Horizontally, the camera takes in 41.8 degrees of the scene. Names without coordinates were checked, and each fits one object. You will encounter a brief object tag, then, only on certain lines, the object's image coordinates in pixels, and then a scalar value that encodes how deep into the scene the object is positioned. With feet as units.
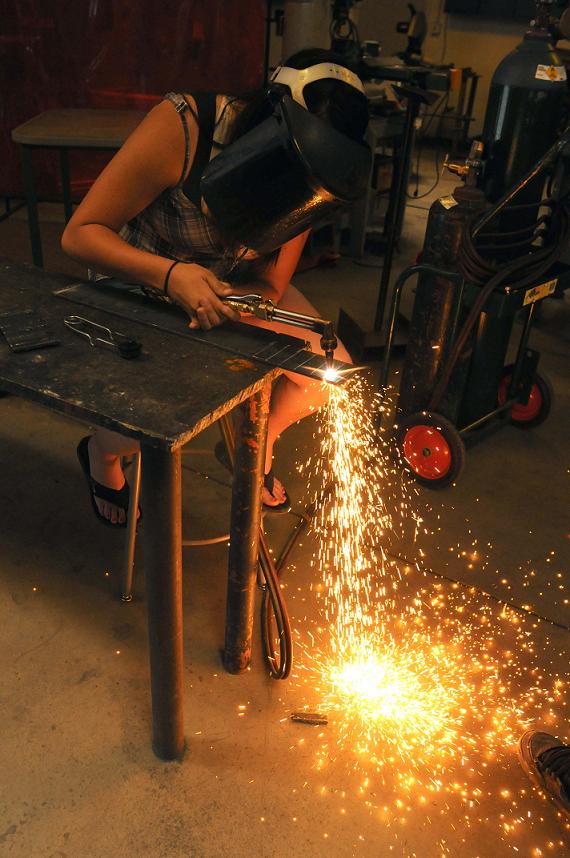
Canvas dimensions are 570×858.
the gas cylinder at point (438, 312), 7.66
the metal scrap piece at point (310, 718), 5.50
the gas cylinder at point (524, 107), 7.48
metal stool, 5.99
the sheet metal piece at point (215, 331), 4.83
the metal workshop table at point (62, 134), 8.93
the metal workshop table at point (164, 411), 4.16
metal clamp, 4.82
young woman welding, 4.19
